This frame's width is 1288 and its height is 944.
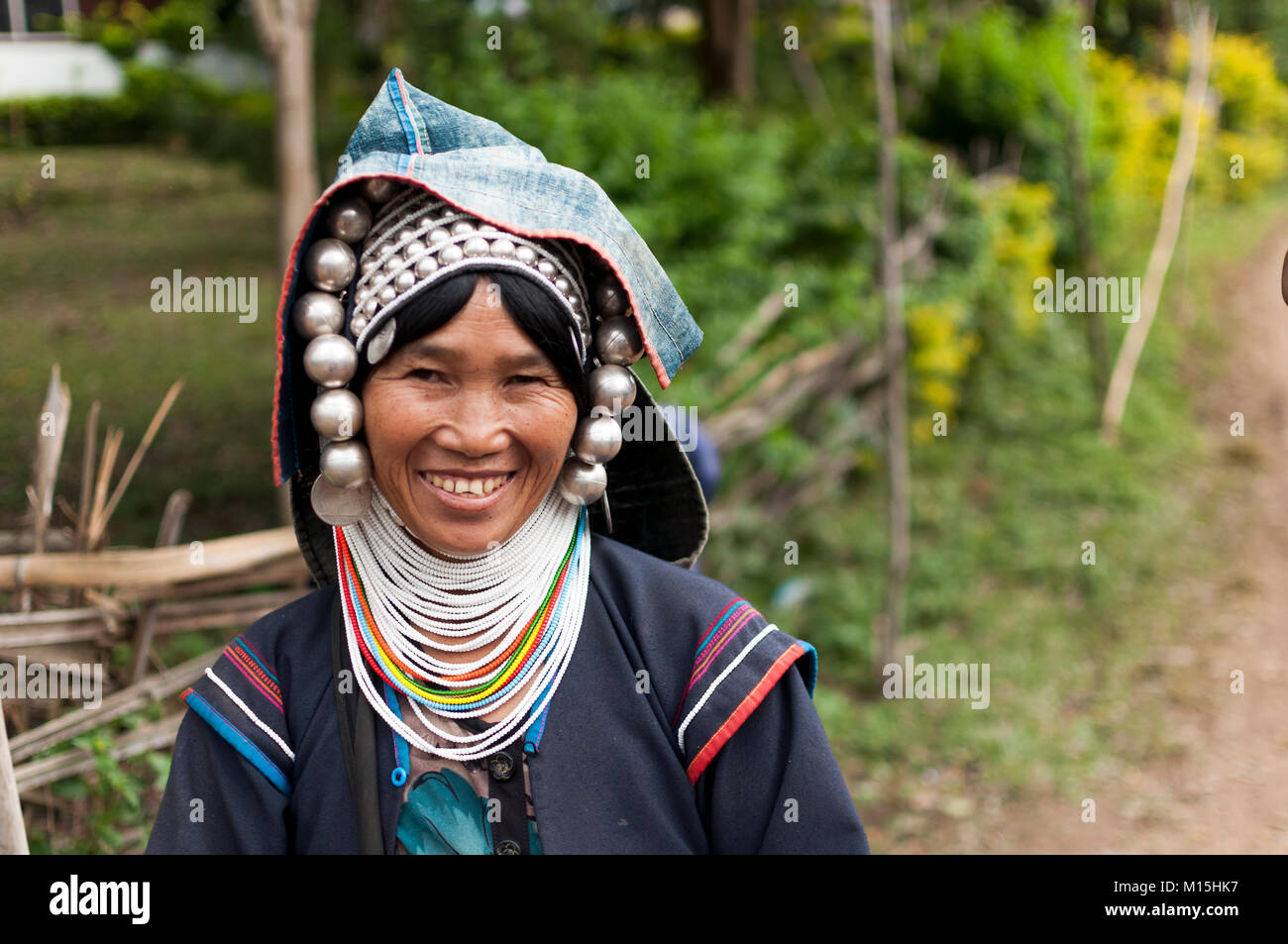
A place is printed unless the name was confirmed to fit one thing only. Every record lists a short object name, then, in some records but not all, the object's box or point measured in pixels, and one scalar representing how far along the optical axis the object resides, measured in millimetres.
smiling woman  1528
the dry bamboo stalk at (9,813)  1824
